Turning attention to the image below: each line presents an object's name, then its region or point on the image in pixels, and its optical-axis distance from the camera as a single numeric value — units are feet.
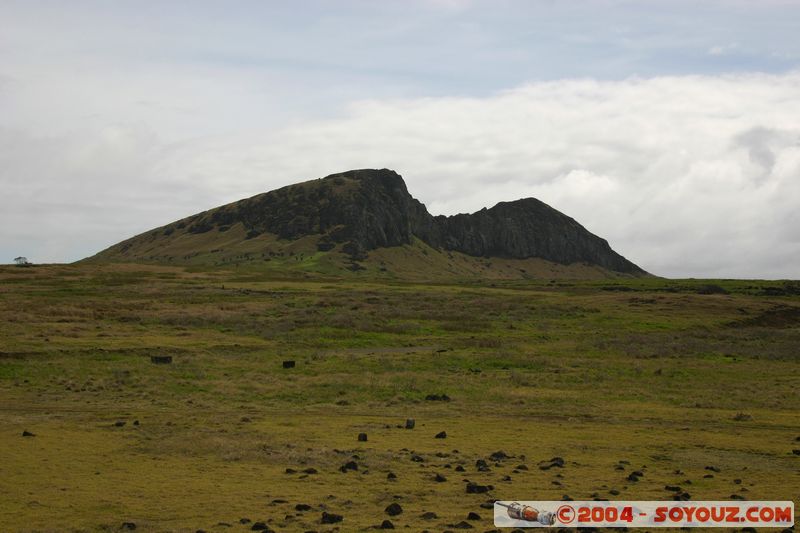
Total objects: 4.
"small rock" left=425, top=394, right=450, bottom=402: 133.90
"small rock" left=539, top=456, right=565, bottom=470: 83.26
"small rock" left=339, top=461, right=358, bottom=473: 79.61
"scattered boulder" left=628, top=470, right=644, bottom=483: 76.59
